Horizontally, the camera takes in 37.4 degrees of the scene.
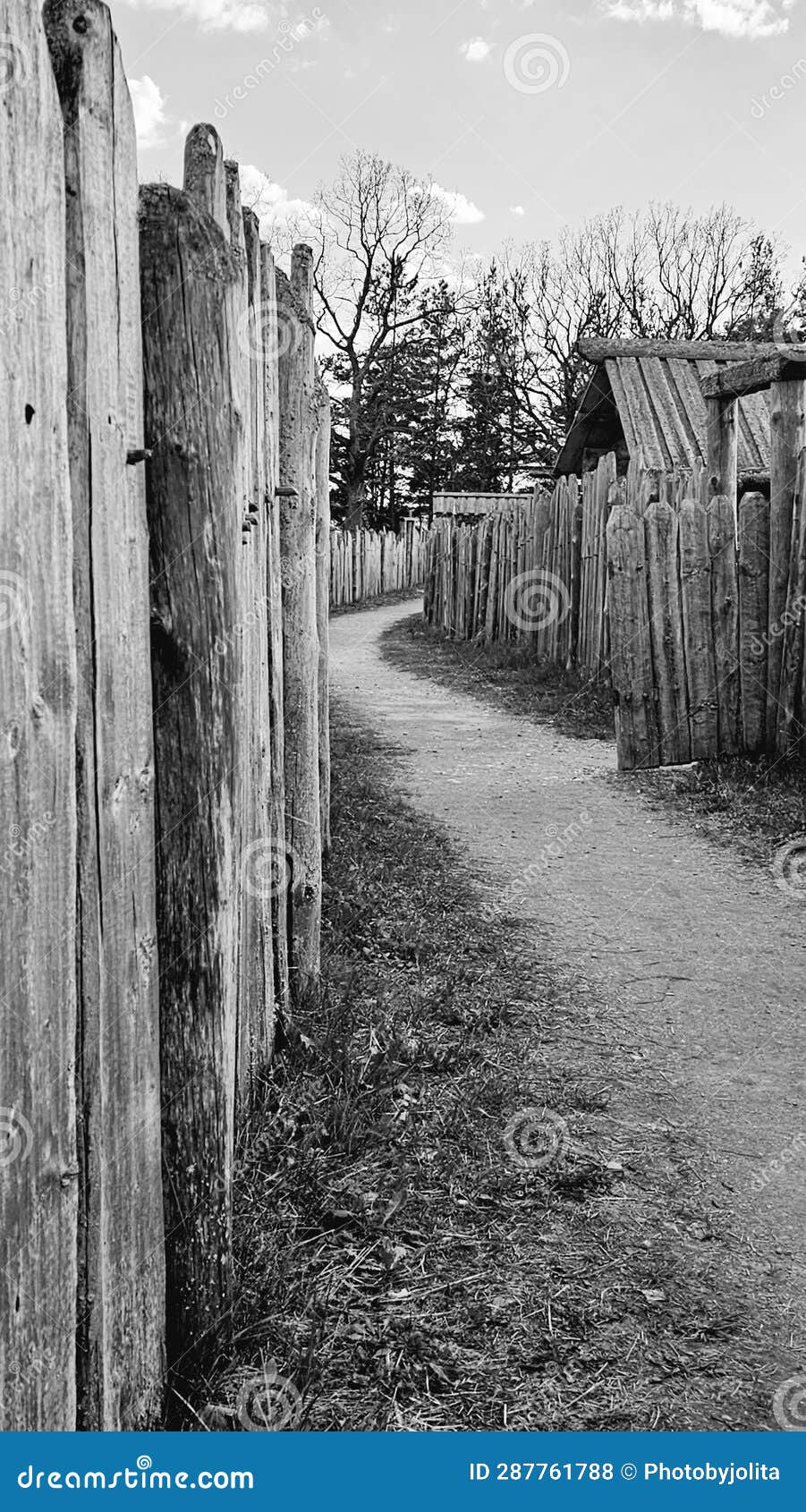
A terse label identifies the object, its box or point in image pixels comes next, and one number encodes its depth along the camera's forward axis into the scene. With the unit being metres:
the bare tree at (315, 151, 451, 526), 42.53
